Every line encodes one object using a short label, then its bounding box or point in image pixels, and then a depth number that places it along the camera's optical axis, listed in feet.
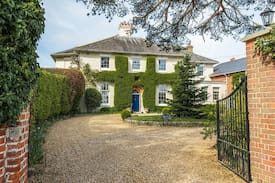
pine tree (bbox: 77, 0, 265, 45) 22.50
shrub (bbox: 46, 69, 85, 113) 52.94
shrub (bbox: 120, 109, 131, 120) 47.39
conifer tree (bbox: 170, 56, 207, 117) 44.16
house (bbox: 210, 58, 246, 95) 79.40
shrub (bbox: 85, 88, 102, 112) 66.39
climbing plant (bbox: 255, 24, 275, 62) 10.05
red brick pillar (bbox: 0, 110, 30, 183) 6.14
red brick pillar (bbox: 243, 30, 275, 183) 10.27
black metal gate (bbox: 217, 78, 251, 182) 12.42
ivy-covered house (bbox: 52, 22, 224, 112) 70.79
